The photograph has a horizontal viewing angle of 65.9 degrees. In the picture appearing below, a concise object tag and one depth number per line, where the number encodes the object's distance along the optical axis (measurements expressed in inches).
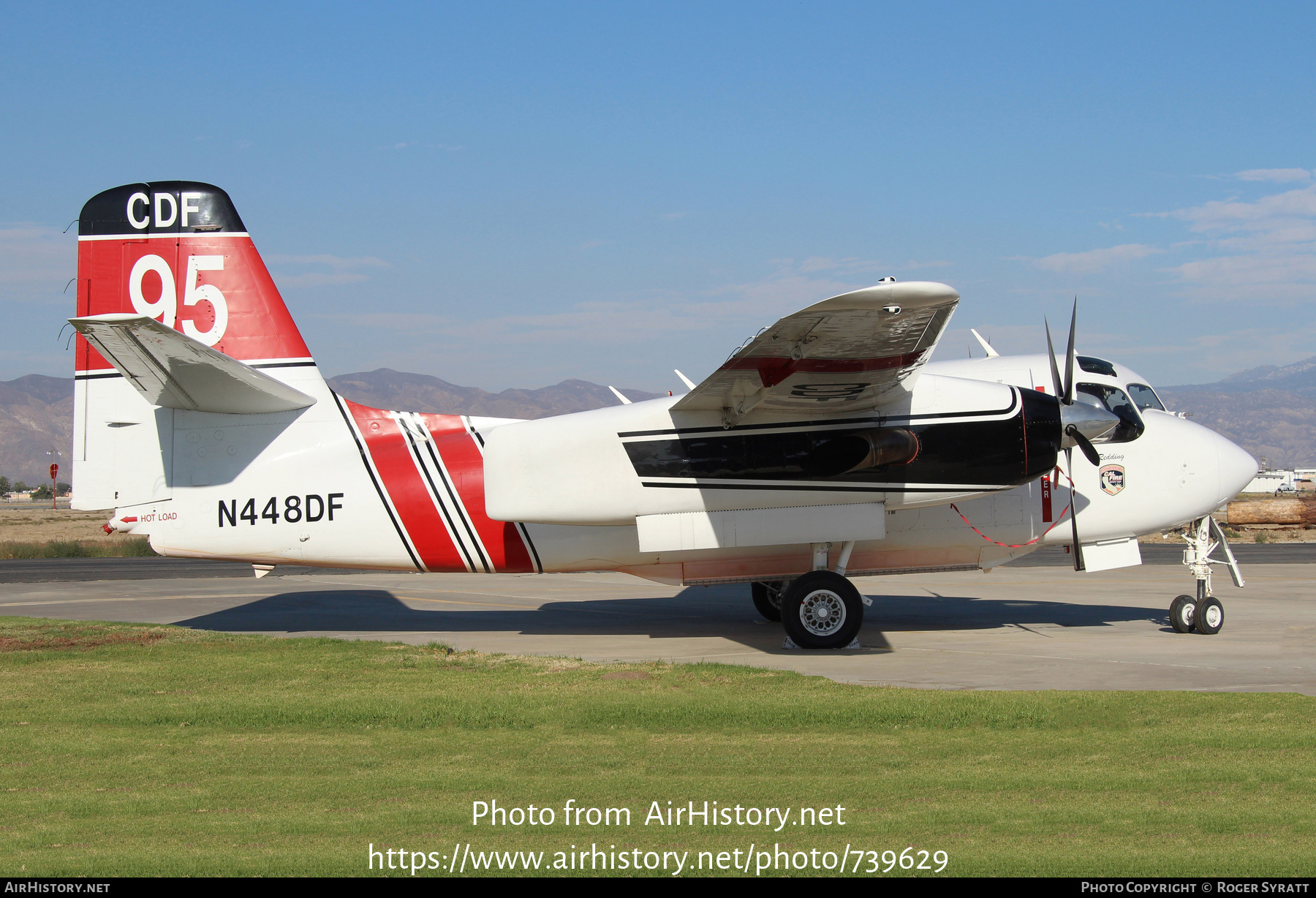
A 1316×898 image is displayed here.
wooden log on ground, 1647.4
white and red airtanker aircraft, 532.1
